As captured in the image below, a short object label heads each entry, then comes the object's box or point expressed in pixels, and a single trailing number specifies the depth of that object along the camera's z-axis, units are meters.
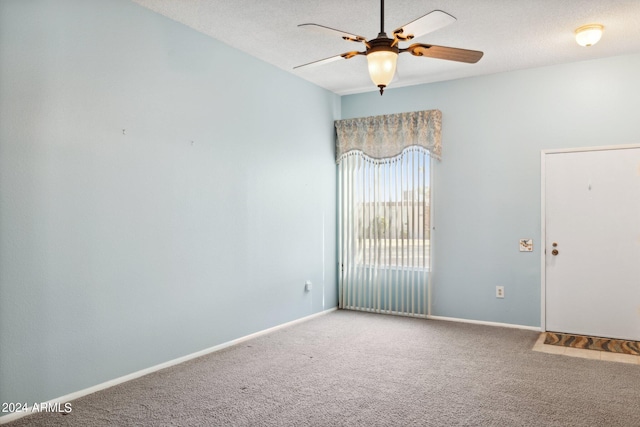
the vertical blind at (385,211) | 5.21
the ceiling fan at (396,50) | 2.56
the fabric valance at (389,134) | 5.14
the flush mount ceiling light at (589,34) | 3.61
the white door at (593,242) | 4.28
